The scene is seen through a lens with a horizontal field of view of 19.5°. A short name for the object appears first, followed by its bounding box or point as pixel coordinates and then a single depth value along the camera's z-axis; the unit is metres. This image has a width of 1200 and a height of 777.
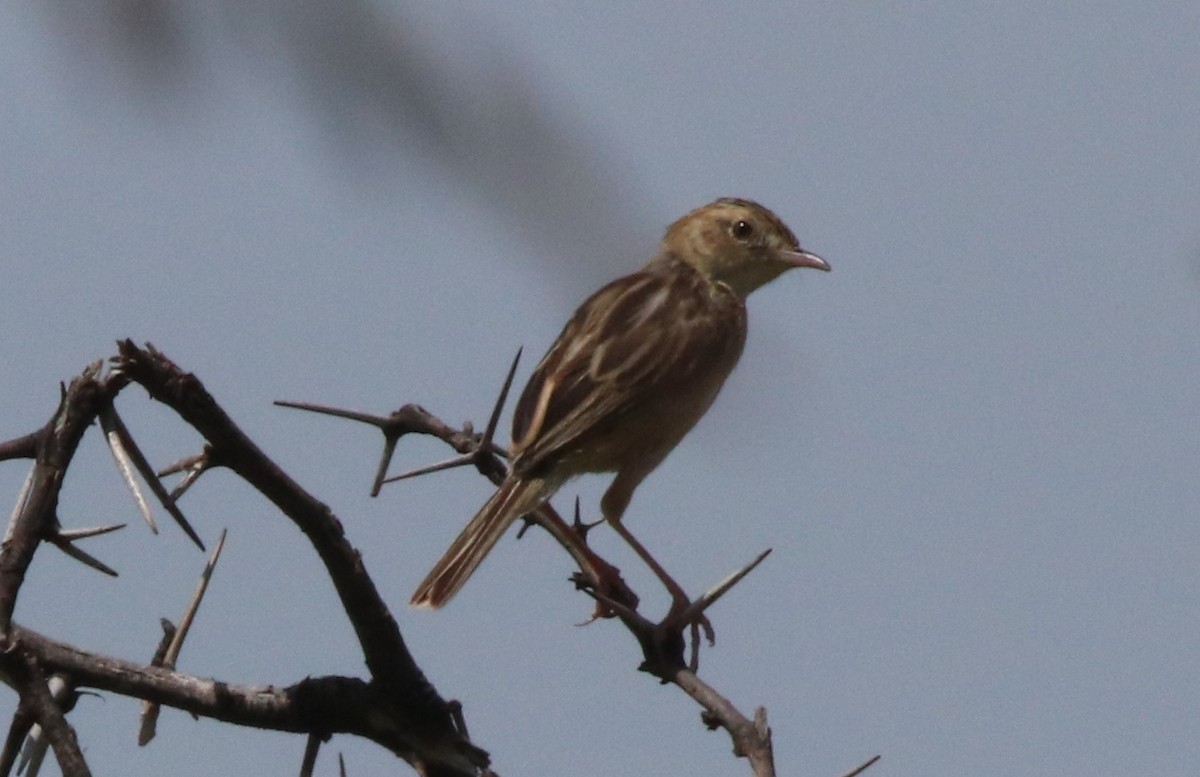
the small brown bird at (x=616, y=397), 9.74
